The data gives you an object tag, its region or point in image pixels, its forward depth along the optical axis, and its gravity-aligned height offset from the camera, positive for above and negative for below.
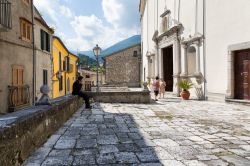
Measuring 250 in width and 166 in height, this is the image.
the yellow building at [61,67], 17.69 +1.84
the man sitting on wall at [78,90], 7.76 -0.30
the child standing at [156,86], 10.89 -0.17
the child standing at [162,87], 12.30 -0.29
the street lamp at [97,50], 11.14 +2.05
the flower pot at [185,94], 11.13 -0.70
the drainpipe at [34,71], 10.79 +0.74
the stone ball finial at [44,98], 4.50 -0.35
